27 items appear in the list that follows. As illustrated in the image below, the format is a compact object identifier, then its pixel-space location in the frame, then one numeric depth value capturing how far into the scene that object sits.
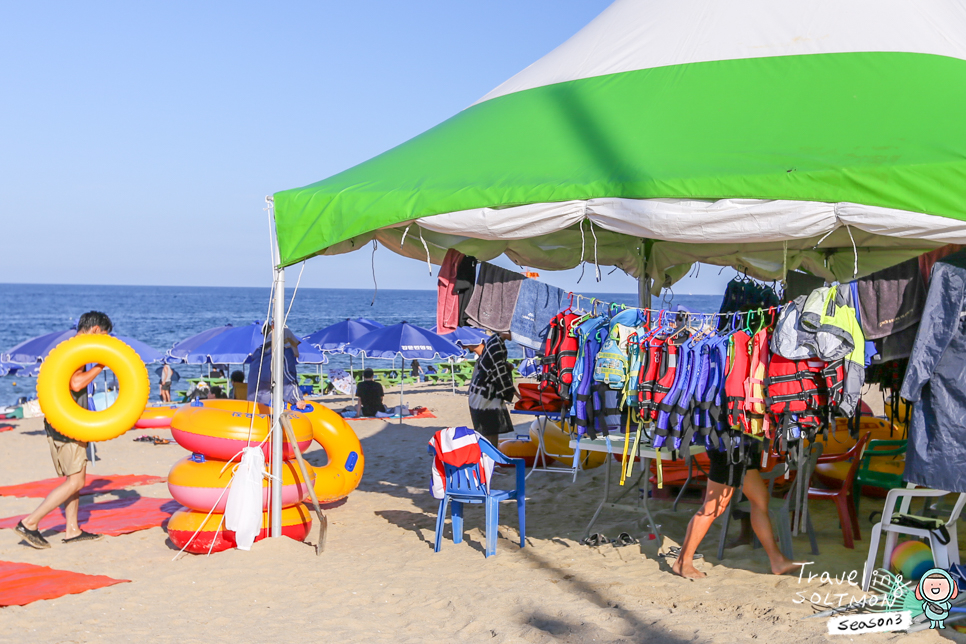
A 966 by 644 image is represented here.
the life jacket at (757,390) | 4.39
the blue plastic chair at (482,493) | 5.71
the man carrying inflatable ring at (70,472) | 6.24
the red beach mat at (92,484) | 8.55
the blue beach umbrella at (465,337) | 19.41
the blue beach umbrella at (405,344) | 15.84
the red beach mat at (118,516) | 6.99
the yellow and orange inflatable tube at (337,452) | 6.77
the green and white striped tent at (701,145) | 4.21
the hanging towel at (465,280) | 5.75
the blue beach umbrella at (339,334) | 17.50
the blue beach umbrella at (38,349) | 14.16
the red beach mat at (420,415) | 14.63
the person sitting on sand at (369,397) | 15.07
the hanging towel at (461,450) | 5.69
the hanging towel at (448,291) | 5.78
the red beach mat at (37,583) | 5.03
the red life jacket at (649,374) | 4.80
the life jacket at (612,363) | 4.89
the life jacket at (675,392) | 4.68
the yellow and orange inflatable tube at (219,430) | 6.04
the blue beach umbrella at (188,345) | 14.95
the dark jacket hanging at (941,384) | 3.97
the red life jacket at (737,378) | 4.44
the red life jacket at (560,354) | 5.19
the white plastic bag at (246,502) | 5.62
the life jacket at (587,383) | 5.06
